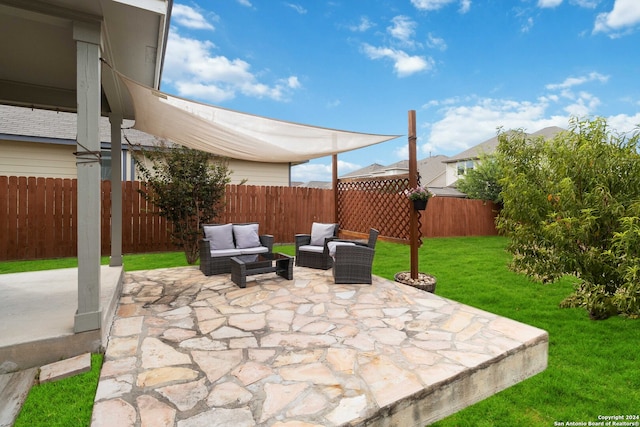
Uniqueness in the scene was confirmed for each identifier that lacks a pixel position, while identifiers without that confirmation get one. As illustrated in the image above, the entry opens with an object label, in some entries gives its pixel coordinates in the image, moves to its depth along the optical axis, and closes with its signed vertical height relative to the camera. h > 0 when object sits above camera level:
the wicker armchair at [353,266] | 4.52 -0.80
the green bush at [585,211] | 3.10 -0.03
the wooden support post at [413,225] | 4.67 -0.23
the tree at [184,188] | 6.20 +0.47
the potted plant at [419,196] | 4.55 +0.20
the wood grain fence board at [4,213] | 6.37 -0.01
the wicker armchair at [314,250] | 5.47 -0.70
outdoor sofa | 4.96 -0.58
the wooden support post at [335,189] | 7.02 +0.49
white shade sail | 3.36 +1.06
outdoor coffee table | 4.28 -0.78
